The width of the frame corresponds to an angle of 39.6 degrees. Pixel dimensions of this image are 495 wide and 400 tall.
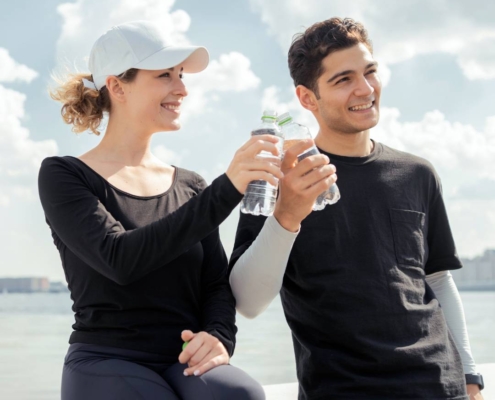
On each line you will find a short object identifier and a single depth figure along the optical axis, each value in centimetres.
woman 176
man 204
